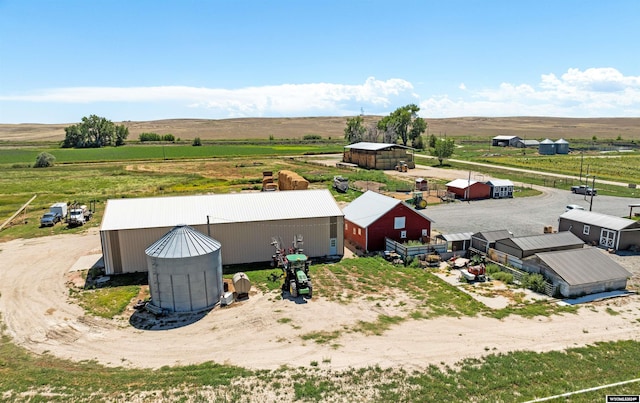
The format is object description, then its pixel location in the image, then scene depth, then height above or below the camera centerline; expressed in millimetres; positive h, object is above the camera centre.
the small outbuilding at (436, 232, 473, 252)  30455 -8458
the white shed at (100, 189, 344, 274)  27453 -6500
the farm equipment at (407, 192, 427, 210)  47156 -8876
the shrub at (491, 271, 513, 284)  25656 -9499
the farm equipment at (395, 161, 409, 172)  79125 -8243
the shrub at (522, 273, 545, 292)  24125 -9257
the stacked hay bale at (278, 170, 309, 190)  52031 -7279
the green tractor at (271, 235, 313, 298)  23344 -8401
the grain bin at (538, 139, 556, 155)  115625 -7598
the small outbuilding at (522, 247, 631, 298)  23516 -8659
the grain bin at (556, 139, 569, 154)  116000 -7420
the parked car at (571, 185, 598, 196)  54222 -9160
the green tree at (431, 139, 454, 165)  87625 -5446
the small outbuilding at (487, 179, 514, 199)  53906 -8614
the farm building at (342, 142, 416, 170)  81875 -6536
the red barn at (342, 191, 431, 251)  31859 -7698
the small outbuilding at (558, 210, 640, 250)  32094 -8622
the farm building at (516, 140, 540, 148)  131375 -7259
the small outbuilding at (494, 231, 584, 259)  27164 -8129
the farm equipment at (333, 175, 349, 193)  57262 -8213
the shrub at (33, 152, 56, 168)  89375 -6826
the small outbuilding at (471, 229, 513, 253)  29375 -8155
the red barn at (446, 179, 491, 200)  52469 -8455
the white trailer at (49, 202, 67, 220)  42094 -8034
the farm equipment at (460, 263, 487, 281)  25841 -9250
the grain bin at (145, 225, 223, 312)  21750 -7581
